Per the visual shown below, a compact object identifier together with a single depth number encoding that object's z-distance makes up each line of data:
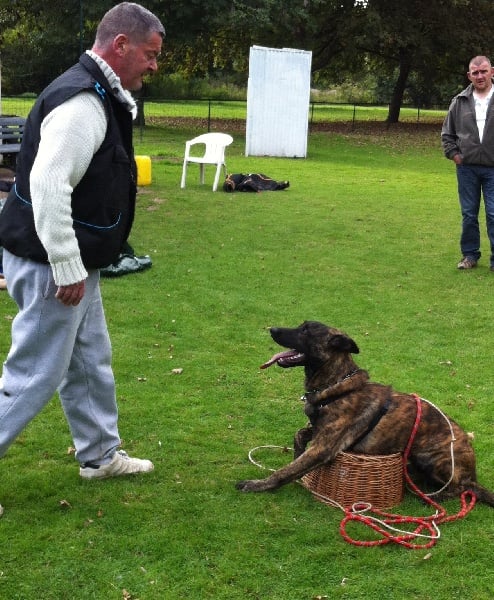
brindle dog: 3.97
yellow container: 14.38
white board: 19.44
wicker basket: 3.88
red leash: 3.63
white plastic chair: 14.42
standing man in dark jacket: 8.59
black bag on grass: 14.73
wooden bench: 11.95
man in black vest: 3.11
